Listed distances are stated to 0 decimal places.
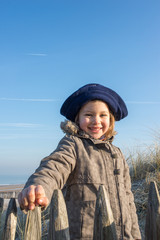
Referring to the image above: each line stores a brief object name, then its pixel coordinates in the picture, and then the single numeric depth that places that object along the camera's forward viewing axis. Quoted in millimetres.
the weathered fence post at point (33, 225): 1410
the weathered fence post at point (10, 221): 1530
